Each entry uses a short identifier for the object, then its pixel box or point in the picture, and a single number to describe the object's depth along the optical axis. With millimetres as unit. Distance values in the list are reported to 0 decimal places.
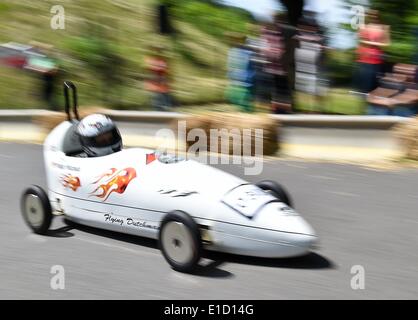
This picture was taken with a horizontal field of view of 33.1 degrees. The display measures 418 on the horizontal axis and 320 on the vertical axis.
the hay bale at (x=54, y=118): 11633
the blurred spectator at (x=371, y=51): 10211
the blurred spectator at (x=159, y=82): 11938
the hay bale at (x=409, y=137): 8883
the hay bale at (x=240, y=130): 9719
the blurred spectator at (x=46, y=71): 13242
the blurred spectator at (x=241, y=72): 11289
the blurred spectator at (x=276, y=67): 10594
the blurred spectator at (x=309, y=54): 10680
